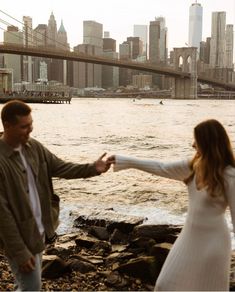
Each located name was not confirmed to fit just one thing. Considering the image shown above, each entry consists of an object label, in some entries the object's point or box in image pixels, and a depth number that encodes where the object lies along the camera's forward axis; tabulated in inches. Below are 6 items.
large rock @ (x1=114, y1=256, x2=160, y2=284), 154.2
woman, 84.0
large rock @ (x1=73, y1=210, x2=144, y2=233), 227.3
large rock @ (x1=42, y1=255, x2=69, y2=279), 153.3
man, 82.0
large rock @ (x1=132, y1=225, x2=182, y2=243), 194.9
